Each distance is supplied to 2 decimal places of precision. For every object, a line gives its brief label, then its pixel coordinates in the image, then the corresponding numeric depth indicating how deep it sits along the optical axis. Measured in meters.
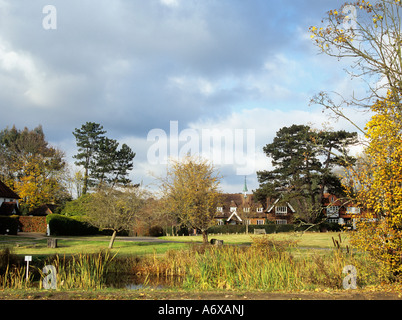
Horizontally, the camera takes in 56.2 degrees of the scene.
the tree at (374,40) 13.24
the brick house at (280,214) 72.56
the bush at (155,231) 51.25
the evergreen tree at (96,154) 59.31
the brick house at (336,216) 60.35
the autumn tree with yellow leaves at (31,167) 52.78
